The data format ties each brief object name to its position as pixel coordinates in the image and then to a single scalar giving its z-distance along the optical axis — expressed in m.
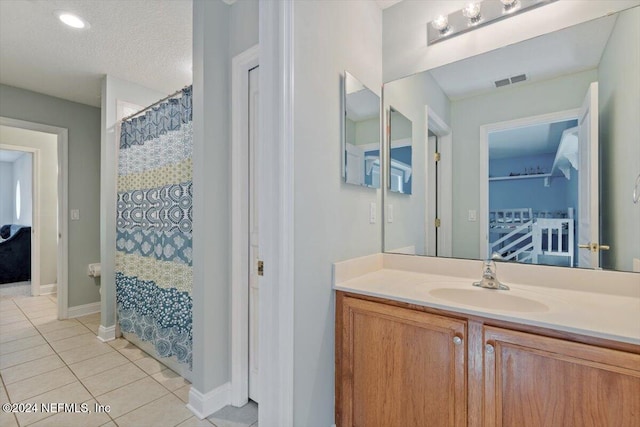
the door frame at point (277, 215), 1.22
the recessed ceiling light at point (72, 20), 1.97
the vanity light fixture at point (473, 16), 1.48
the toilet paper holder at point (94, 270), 3.13
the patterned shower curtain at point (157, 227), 2.00
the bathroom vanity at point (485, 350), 0.89
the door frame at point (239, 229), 1.77
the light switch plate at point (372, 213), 1.74
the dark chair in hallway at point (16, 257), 4.75
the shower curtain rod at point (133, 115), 2.15
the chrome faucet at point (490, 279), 1.38
